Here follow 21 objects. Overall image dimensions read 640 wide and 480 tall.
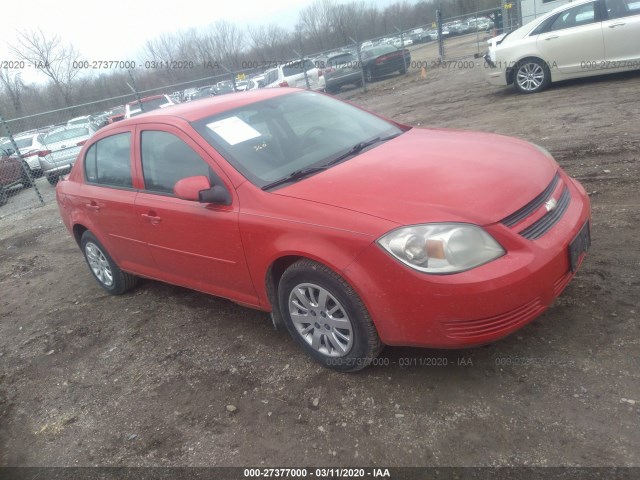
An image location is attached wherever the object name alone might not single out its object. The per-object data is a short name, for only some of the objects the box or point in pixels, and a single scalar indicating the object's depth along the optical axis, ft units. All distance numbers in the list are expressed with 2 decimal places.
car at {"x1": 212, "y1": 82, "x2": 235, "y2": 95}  66.58
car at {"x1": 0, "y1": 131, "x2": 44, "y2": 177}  45.80
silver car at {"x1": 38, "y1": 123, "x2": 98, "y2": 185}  42.86
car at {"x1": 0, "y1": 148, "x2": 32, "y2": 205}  41.42
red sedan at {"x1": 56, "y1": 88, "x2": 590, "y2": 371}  8.14
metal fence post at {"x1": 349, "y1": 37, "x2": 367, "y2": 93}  58.82
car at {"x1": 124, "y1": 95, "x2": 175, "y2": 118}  57.67
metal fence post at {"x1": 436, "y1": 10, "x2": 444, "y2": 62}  67.67
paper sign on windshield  11.24
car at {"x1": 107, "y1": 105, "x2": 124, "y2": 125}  61.43
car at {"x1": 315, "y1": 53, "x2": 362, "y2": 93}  64.54
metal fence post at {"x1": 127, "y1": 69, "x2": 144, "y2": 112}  44.64
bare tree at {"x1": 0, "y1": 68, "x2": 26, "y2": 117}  90.75
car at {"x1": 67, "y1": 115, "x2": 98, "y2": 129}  48.21
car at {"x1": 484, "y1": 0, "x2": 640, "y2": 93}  28.45
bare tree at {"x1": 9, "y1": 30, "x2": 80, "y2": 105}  97.35
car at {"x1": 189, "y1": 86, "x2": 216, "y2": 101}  71.41
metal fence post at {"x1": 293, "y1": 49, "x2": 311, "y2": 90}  55.52
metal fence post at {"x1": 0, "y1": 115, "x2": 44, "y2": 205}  34.36
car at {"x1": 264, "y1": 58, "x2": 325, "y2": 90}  62.08
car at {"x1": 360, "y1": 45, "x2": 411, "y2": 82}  66.54
